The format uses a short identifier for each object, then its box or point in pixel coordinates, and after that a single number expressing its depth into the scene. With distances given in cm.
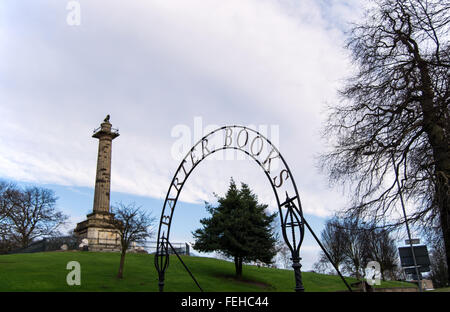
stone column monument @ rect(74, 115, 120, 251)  4003
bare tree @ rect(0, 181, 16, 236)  4238
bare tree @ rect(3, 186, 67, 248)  4512
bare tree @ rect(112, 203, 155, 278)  2812
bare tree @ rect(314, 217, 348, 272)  4108
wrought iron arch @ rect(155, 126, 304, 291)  816
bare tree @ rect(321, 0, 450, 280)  885
